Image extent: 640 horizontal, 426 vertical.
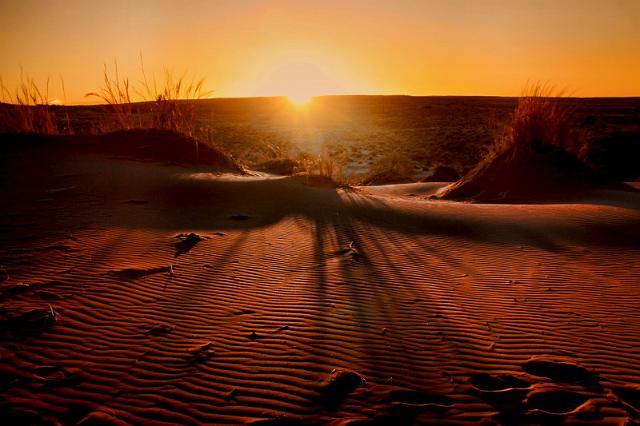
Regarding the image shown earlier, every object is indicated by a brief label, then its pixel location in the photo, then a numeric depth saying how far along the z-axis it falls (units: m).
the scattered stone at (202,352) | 2.92
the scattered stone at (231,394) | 2.55
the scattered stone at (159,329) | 3.21
